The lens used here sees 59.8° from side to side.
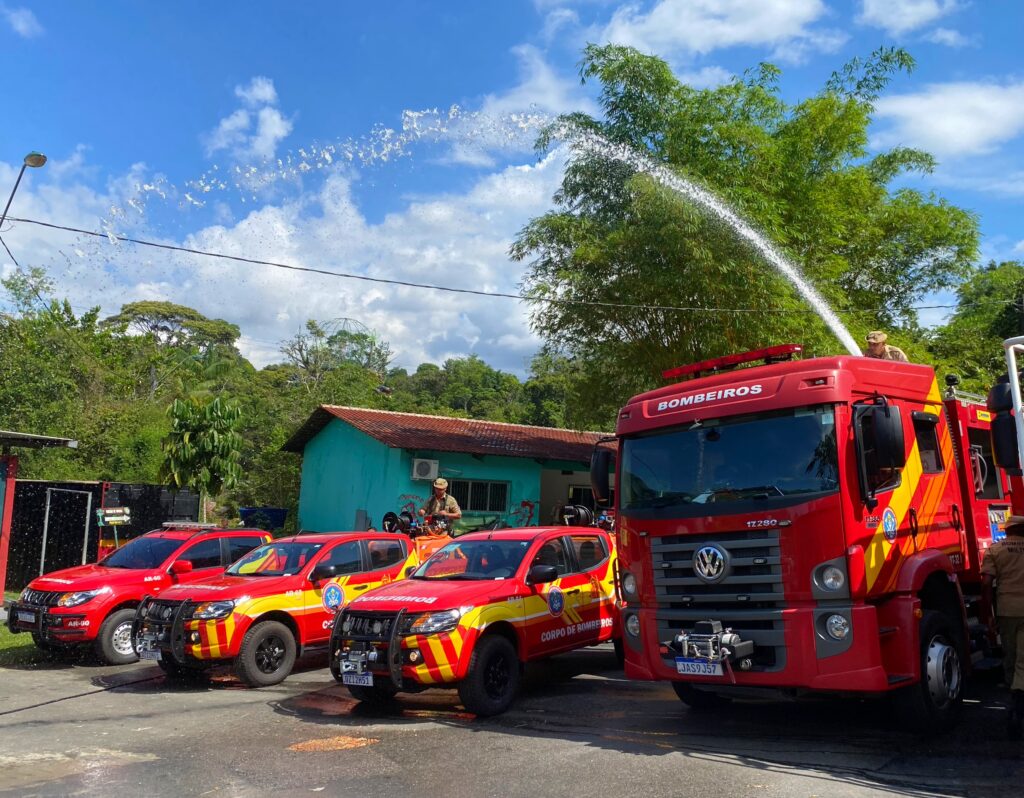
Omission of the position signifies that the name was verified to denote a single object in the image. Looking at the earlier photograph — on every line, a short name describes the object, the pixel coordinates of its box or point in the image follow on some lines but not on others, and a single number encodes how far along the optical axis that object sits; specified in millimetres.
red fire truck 6387
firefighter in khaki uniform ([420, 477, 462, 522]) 13461
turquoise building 23078
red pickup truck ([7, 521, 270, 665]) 11070
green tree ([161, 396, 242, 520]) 22641
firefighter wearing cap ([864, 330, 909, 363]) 8609
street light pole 12039
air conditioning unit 22844
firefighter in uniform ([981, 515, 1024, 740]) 6684
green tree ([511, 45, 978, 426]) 15469
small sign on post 17688
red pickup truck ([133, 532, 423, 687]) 9578
